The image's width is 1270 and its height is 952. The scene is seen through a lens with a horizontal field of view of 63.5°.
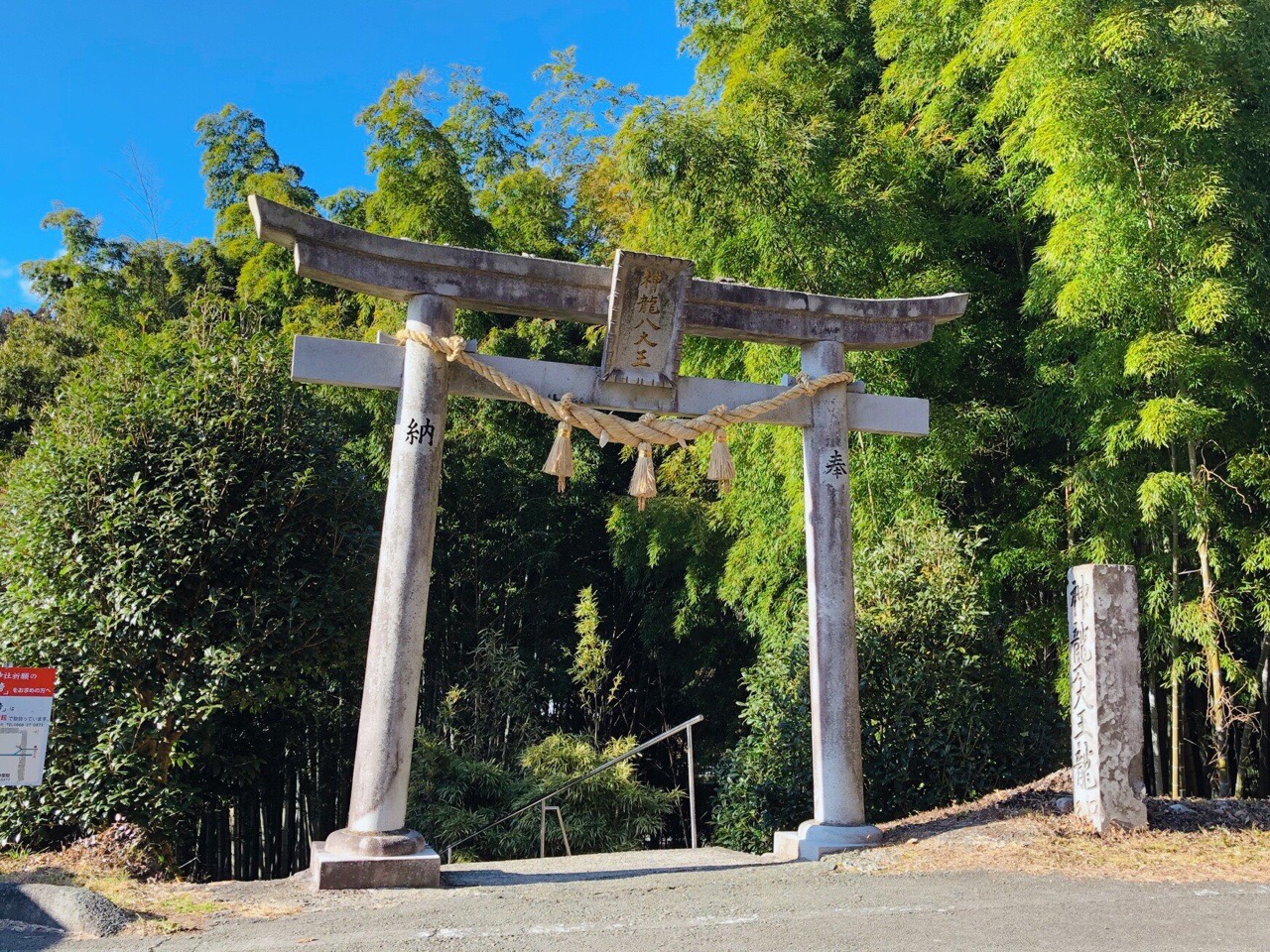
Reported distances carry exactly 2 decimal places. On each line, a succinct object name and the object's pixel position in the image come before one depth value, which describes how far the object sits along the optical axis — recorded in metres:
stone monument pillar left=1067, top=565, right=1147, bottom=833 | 4.58
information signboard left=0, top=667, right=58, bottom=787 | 3.69
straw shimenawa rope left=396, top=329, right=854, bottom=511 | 4.68
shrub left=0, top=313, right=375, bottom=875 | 5.13
